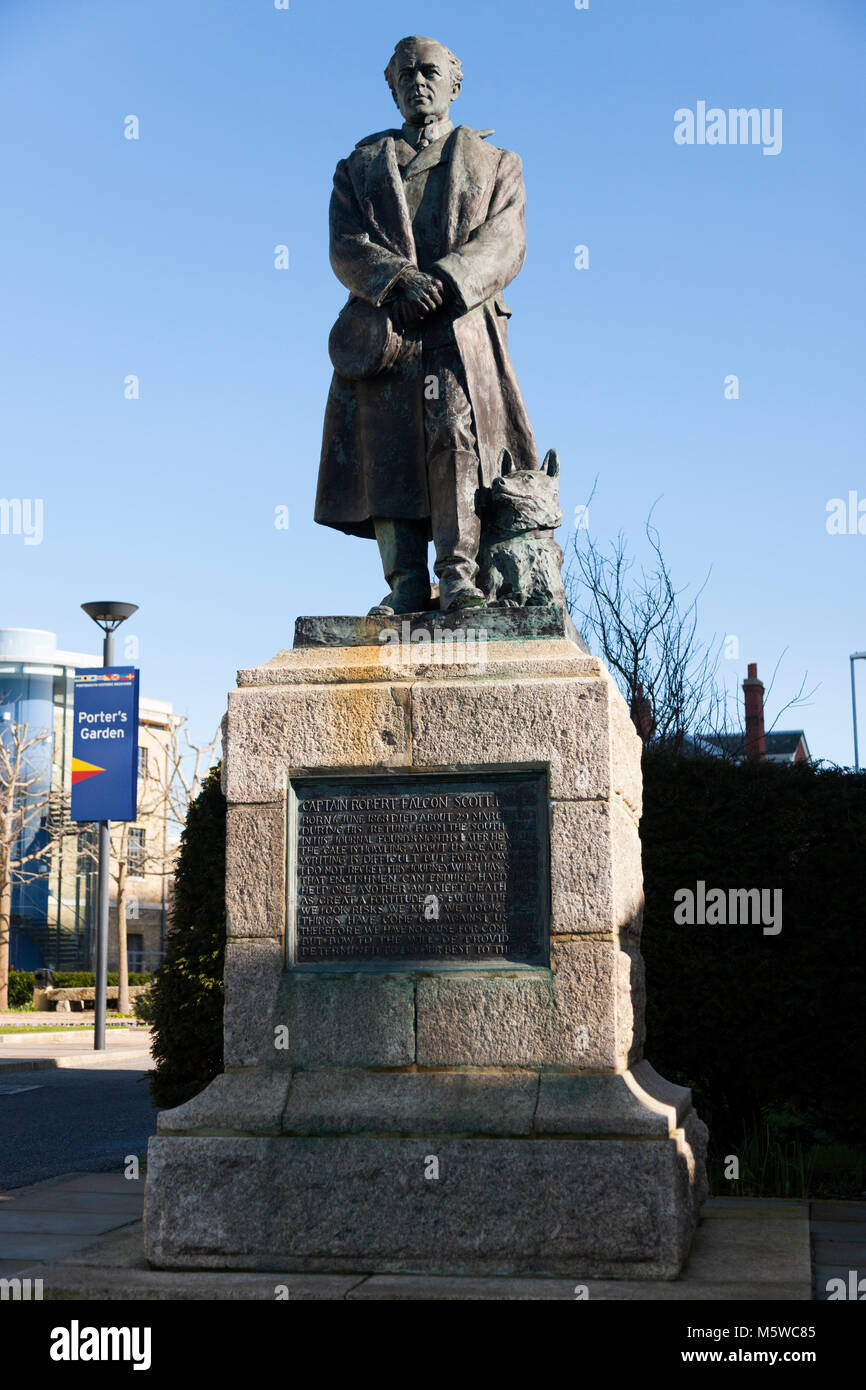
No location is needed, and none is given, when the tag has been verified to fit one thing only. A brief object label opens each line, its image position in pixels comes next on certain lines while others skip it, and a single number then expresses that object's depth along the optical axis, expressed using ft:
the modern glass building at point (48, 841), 153.89
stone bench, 119.24
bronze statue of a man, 20.85
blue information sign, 55.83
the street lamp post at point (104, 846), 61.41
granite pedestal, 16.79
